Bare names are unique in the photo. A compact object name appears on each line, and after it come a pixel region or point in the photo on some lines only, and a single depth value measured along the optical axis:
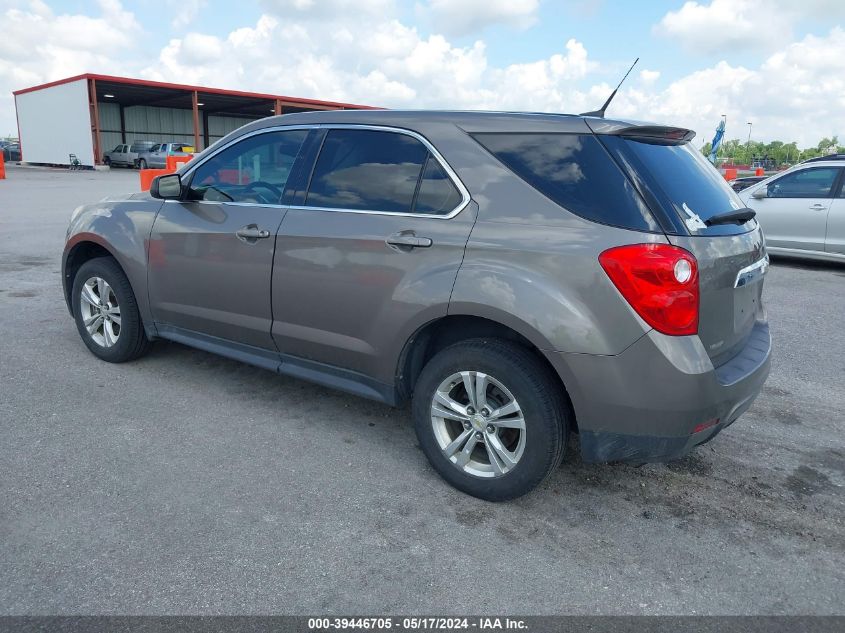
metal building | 39.28
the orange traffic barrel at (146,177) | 18.94
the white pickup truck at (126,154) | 39.88
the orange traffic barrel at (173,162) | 24.96
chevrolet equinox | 2.74
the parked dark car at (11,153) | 49.78
